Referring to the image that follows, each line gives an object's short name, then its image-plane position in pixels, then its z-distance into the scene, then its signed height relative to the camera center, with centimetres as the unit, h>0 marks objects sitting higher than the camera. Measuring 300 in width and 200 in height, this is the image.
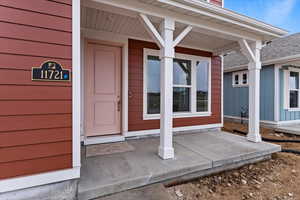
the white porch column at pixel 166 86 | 263 +22
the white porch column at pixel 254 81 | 357 +41
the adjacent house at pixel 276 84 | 588 +60
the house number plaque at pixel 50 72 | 175 +30
